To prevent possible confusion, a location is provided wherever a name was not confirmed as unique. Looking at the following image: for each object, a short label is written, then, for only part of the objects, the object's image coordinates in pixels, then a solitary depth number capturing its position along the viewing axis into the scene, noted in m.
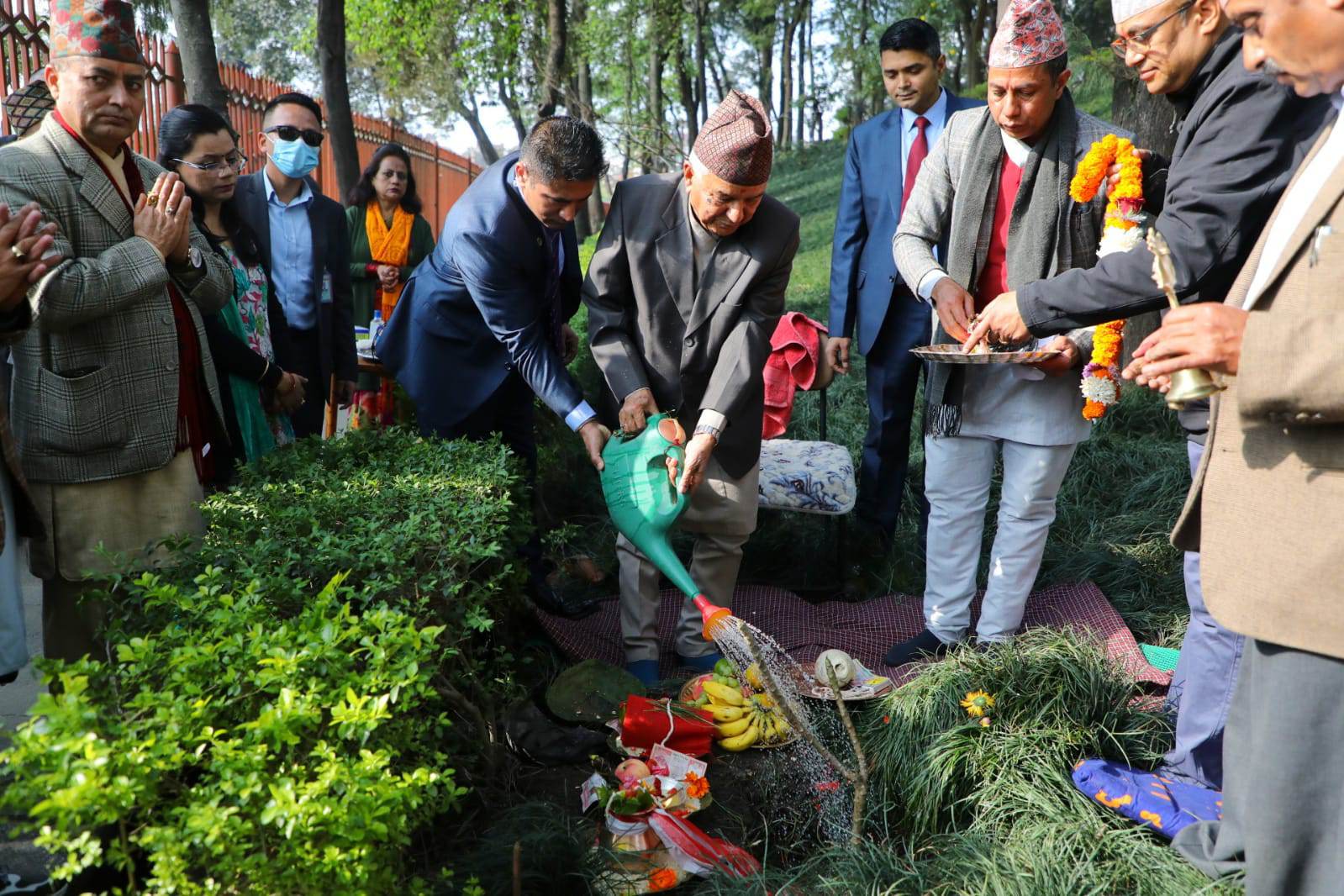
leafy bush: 1.56
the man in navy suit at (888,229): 4.60
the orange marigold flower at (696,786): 2.84
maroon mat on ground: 4.09
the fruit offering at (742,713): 3.25
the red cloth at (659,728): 3.12
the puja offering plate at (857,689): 3.36
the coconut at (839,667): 3.43
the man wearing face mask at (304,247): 4.70
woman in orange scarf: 6.55
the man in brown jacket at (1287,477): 1.70
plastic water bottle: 5.85
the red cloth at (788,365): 4.51
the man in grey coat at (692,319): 3.59
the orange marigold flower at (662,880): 2.51
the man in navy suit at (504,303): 3.47
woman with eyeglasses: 3.75
